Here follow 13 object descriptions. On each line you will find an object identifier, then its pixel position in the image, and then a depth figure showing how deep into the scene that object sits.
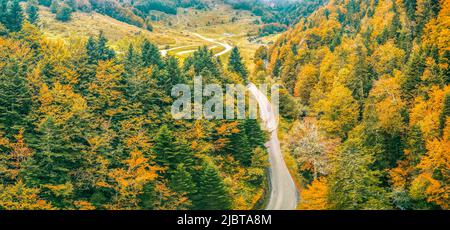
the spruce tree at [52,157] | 50.91
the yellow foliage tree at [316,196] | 53.57
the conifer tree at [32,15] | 107.34
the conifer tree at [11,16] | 82.11
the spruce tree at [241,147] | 75.44
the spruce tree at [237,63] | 119.11
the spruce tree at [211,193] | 58.81
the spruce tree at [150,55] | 84.54
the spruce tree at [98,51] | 76.88
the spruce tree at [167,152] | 61.41
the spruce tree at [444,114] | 61.34
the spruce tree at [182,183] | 57.78
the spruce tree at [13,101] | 54.81
